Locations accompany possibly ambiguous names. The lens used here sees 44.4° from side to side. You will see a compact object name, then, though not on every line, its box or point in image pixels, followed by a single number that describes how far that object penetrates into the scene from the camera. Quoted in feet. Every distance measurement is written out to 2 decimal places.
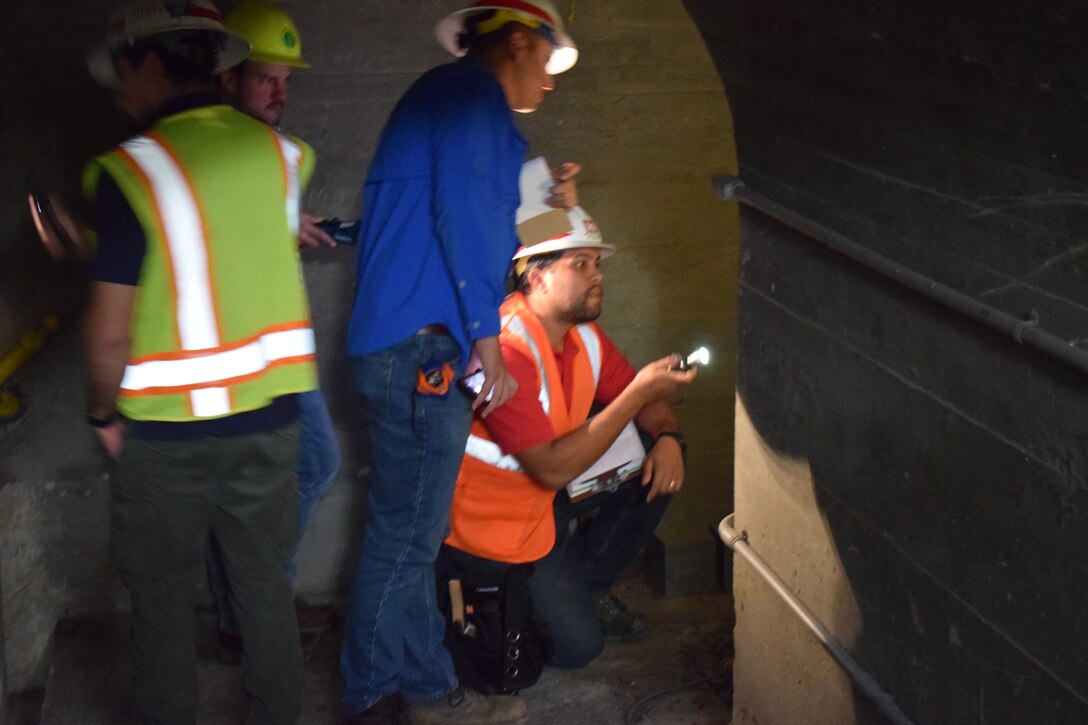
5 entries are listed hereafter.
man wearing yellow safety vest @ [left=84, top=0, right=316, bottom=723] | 9.07
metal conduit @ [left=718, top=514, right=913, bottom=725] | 8.81
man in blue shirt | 10.89
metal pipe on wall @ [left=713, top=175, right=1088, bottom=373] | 6.37
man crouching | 12.80
